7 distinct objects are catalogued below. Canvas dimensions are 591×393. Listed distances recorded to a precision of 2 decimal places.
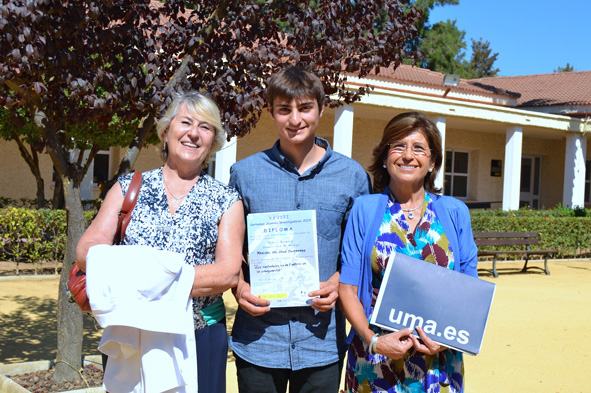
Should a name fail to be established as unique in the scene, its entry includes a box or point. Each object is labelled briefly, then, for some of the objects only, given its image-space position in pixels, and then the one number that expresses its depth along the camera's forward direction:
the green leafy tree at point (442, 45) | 32.47
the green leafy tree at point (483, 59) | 58.28
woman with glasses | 2.54
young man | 2.67
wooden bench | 12.43
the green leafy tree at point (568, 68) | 63.58
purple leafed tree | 3.82
